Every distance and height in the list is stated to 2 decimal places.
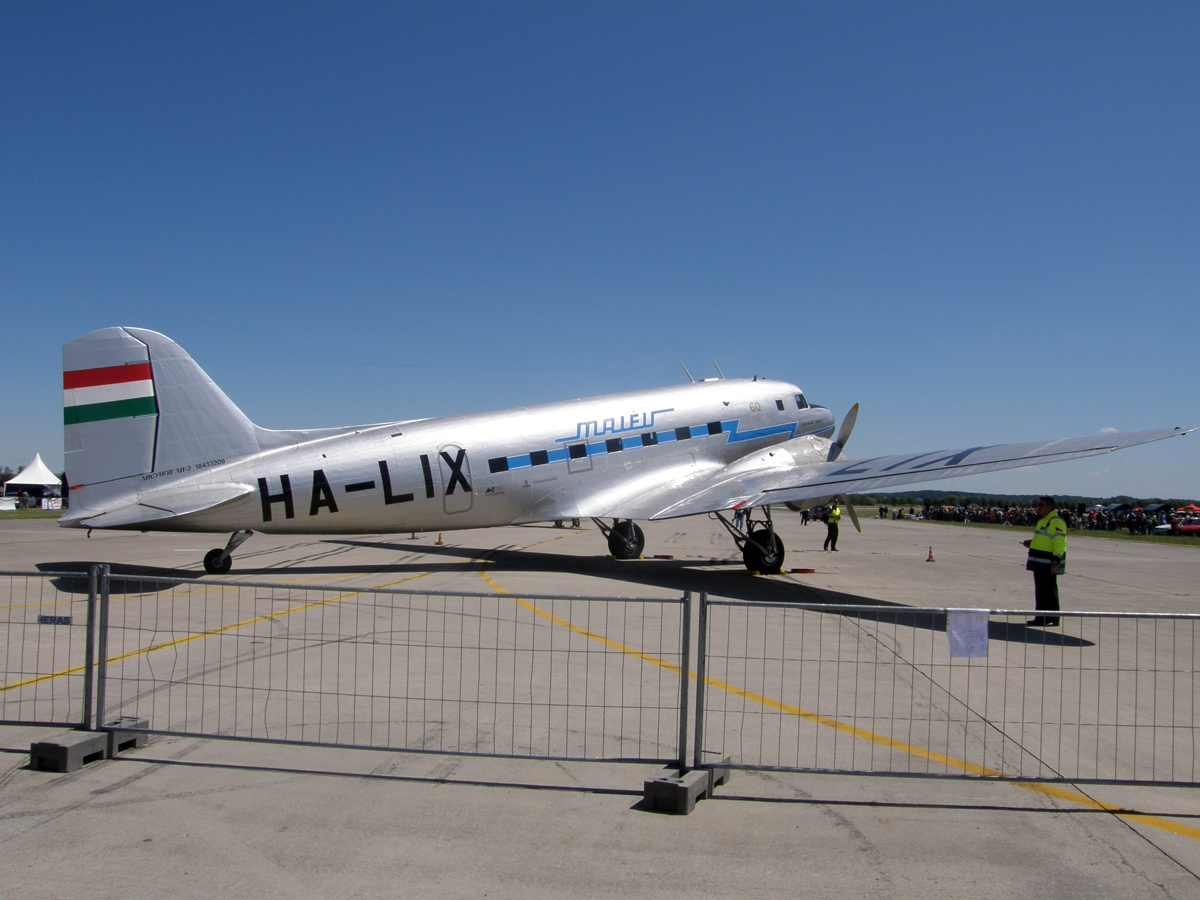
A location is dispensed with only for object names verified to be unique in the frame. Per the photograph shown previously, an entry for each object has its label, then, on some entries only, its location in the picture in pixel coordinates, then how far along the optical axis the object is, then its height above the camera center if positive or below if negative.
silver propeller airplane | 14.64 -0.17
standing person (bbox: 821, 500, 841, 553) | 27.10 -2.33
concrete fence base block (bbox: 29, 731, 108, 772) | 5.44 -2.13
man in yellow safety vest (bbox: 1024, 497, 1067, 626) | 12.36 -1.49
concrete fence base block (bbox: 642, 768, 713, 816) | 4.95 -2.11
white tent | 77.25 -3.42
